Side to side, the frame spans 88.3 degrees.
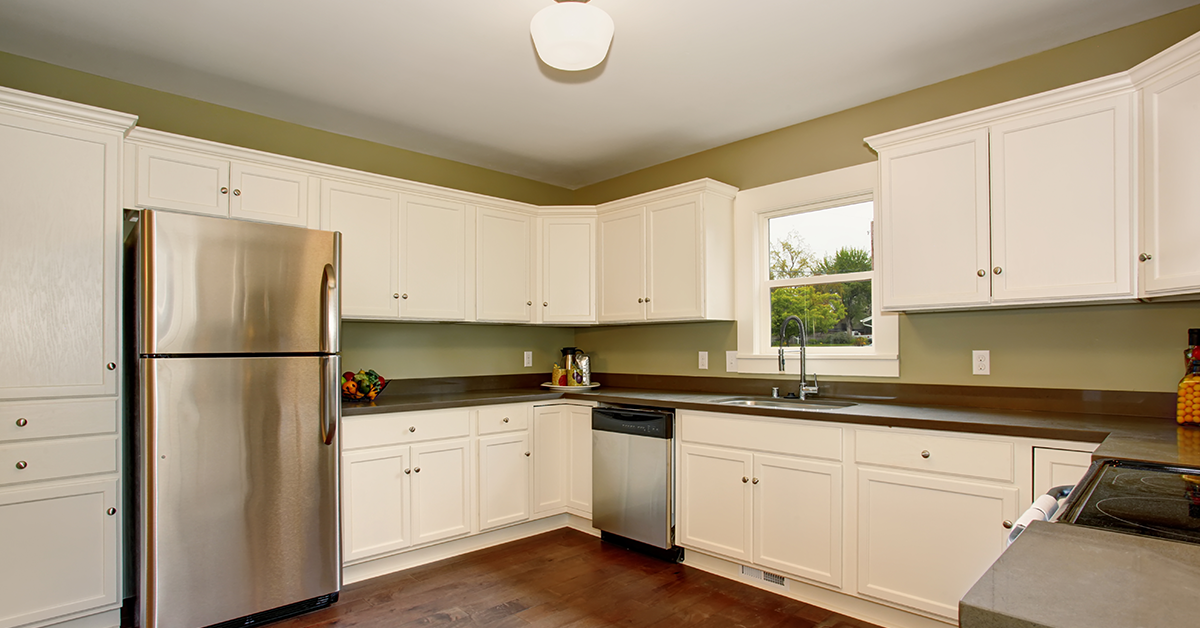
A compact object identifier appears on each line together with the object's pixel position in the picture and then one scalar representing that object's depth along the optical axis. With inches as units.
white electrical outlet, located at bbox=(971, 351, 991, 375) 105.3
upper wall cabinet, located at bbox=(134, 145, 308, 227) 105.6
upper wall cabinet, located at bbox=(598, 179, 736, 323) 138.5
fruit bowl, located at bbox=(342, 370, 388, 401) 128.3
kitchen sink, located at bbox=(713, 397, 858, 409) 111.4
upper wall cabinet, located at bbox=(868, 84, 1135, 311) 85.0
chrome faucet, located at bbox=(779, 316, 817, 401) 125.0
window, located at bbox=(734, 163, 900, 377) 123.6
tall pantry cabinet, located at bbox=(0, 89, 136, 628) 88.0
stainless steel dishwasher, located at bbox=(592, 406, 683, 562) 124.4
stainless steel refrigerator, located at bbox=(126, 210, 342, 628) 90.5
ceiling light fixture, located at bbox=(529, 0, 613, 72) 80.0
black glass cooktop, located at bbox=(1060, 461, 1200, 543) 36.2
